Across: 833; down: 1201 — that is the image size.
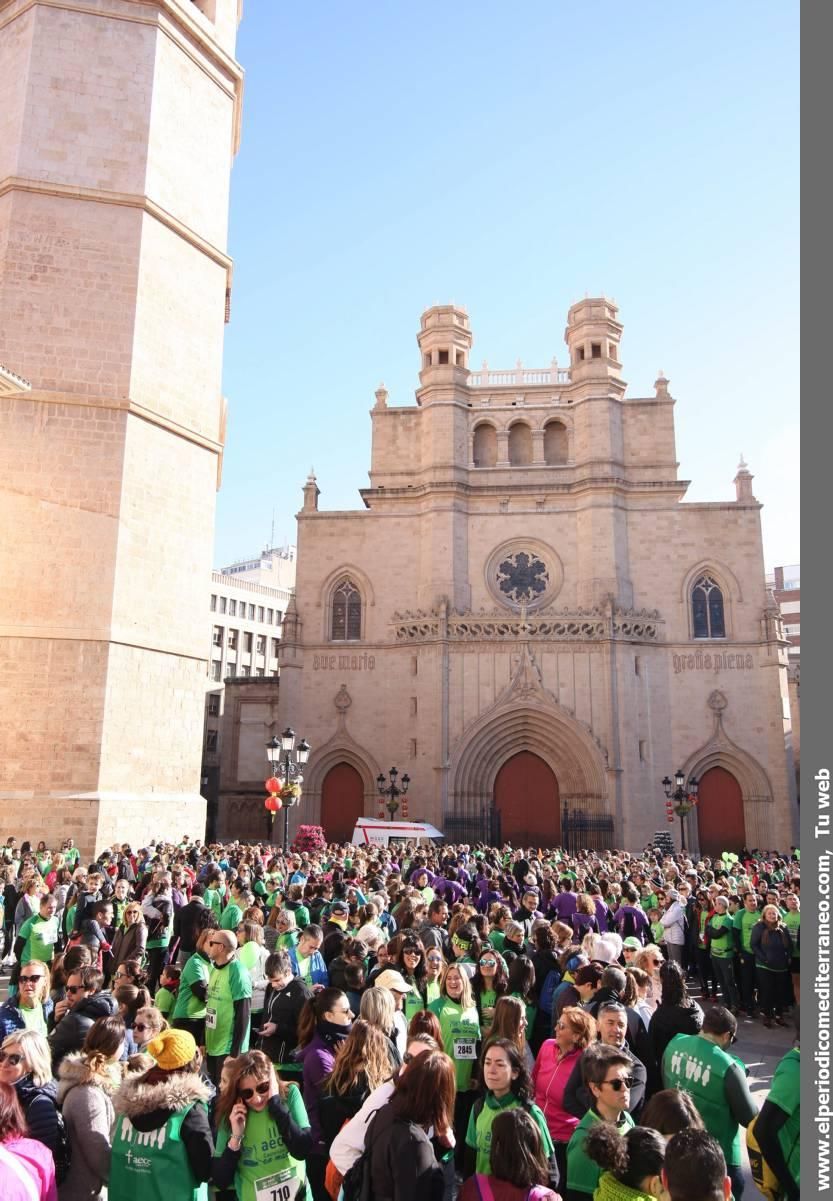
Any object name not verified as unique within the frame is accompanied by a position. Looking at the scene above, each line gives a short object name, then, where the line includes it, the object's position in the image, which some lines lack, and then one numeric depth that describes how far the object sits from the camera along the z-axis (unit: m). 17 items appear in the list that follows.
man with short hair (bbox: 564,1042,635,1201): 4.02
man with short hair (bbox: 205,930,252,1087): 6.22
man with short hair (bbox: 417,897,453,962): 7.60
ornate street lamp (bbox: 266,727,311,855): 17.42
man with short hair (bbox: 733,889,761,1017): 10.97
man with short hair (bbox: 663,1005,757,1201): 4.44
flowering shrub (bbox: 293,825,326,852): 20.95
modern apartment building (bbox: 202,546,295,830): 48.22
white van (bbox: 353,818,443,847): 23.55
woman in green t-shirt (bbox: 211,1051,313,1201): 3.91
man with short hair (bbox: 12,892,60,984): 8.29
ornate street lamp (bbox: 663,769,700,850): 24.80
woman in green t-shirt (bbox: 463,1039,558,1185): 4.13
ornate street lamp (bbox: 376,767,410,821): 28.22
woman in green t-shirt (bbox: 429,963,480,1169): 5.71
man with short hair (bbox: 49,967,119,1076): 4.98
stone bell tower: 17.69
